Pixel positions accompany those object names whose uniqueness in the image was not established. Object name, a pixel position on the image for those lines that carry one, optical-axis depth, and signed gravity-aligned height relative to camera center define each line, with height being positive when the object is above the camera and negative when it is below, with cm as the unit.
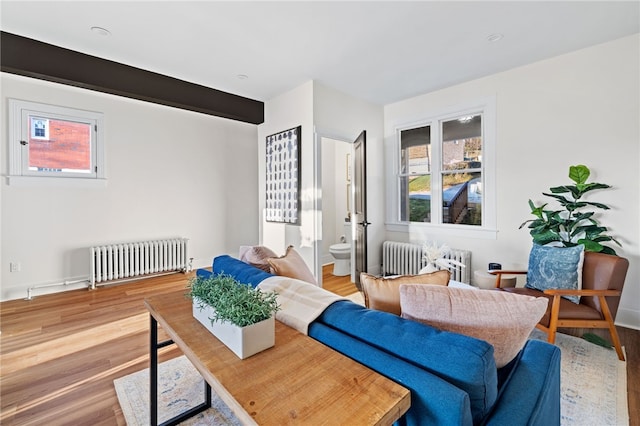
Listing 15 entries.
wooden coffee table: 66 -46
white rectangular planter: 89 -41
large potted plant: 259 -10
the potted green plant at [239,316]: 90 -35
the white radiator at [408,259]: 356 -67
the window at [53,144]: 331 +85
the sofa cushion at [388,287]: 119 -33
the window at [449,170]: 352 +55
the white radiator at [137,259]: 374 -67
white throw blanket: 110 -37
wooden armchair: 204 -70
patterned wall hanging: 376 +48
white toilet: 445 -76
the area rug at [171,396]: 158 -113
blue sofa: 73 -45
